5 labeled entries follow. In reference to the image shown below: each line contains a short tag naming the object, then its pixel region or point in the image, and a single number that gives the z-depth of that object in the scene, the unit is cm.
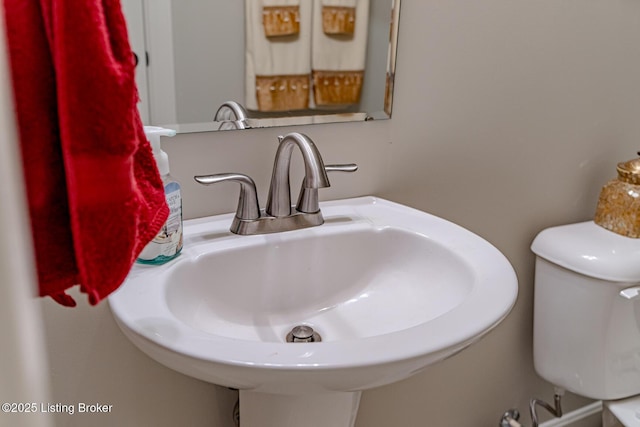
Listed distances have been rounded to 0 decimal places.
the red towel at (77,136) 39
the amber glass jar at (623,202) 117
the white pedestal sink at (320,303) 58
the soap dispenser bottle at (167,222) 74
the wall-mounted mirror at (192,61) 81
